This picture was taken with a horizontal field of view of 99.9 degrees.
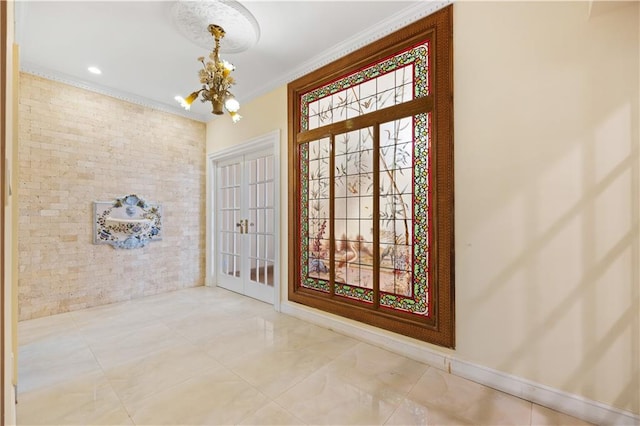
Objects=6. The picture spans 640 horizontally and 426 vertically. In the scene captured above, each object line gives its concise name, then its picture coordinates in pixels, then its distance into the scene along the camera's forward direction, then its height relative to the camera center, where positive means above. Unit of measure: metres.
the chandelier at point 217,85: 2.29 +1.12
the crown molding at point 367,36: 2.31 +1.78
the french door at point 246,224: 3.95 -0.16
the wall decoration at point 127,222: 3.75 -0.10
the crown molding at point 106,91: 3.28 +1.76
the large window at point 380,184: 2.27 +0.30
